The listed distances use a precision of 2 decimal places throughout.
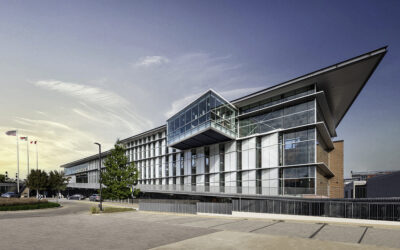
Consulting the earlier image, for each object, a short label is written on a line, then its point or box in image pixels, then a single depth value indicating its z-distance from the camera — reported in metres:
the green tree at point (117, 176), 32.12
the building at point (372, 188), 31.06
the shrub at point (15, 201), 31.94
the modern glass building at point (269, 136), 26.59
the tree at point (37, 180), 47.31
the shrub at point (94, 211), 27.44
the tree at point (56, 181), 49.41
